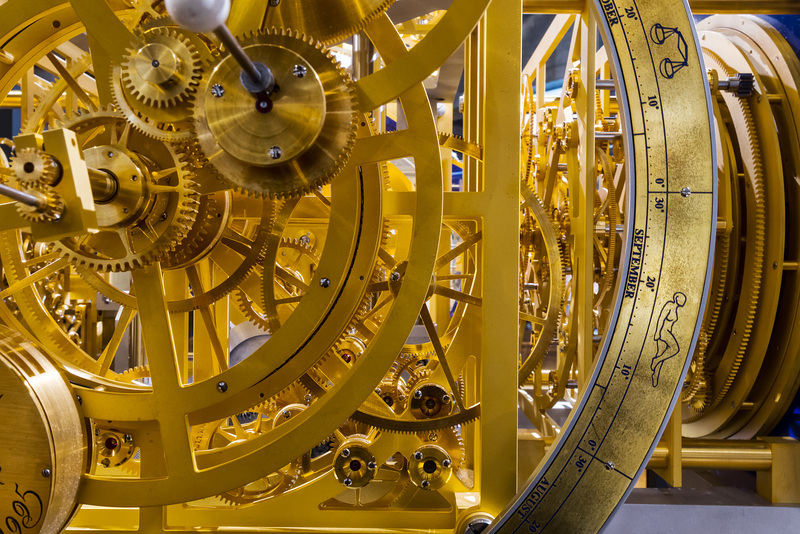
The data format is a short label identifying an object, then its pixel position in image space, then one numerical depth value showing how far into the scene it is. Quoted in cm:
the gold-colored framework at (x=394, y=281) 37
